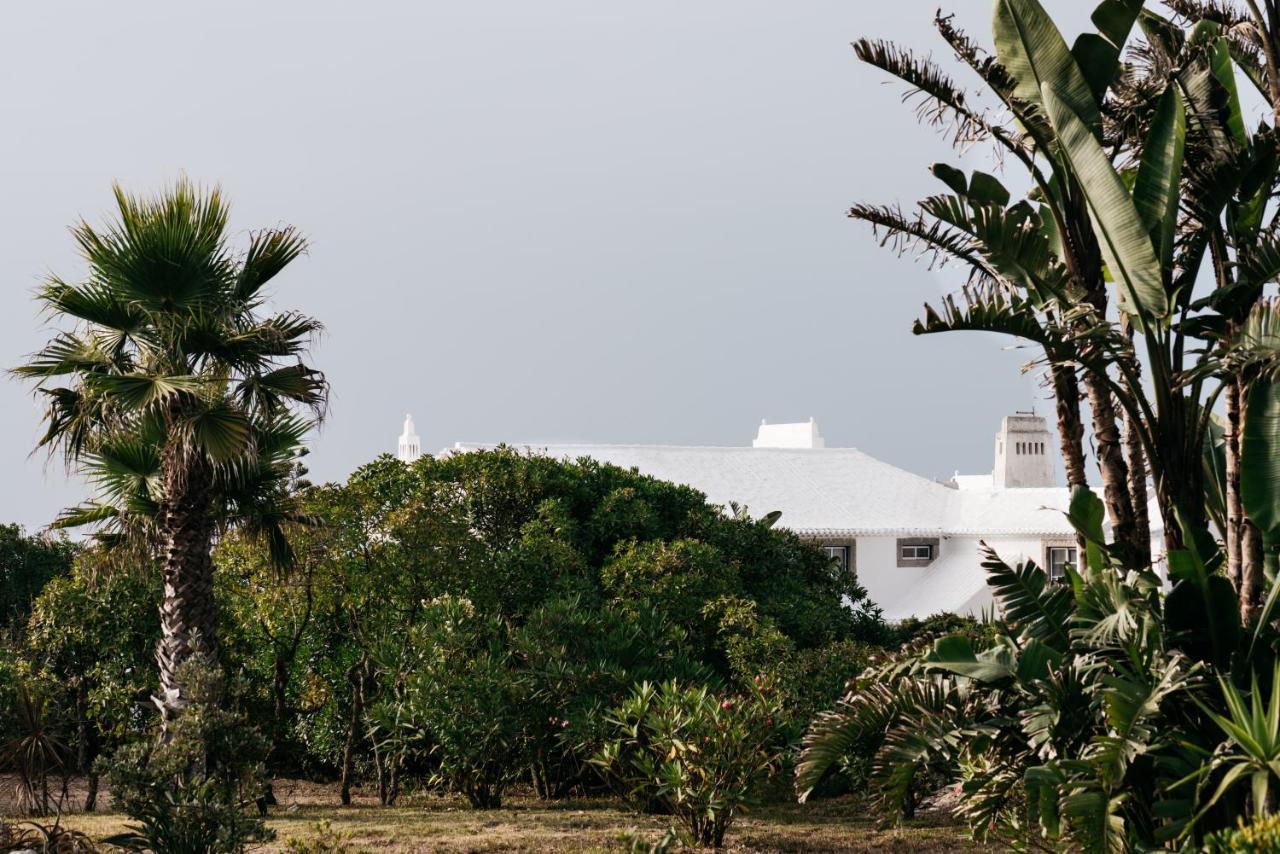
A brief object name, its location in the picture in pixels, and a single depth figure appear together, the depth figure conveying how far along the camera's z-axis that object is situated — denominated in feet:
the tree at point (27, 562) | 96.73
